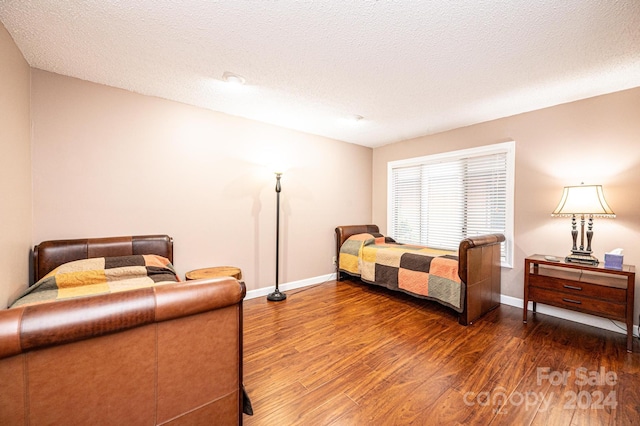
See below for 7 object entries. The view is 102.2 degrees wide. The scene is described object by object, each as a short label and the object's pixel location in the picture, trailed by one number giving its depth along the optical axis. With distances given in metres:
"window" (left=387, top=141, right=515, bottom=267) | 3.31
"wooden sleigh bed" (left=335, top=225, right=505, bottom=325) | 2.68
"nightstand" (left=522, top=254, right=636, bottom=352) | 2.18
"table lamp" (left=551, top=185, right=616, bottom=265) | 2.38
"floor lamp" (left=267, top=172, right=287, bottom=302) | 3.31
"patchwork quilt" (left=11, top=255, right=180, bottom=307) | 1.69
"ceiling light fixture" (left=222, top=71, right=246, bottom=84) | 2.29
